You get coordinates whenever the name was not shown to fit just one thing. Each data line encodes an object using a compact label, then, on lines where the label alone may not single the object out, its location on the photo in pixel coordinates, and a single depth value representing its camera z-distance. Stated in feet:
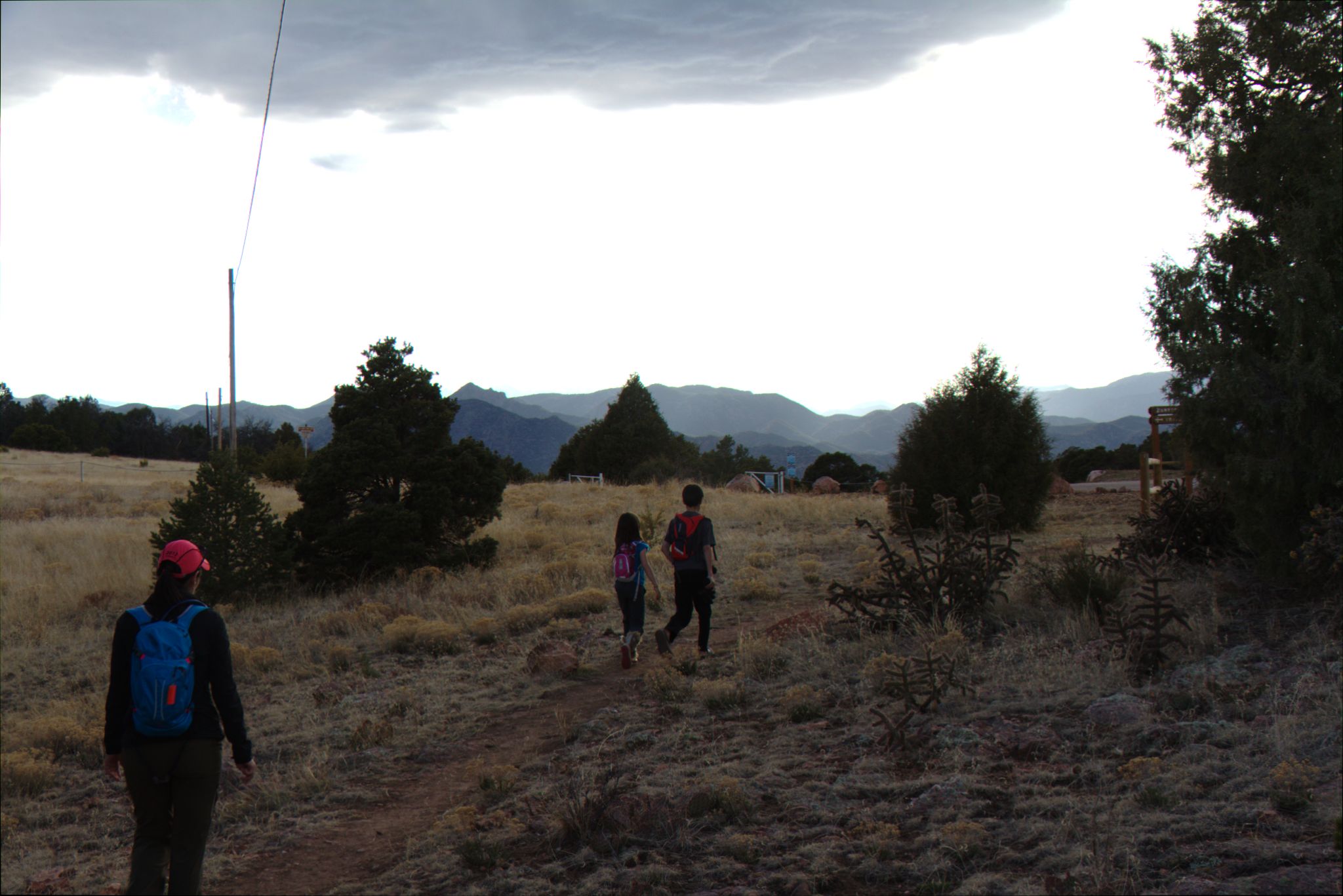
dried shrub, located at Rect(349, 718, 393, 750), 23.95
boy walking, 28.73
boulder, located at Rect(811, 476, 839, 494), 116.67
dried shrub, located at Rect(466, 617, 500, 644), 35.70
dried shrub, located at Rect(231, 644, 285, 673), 32.45
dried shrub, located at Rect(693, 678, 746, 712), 23.94
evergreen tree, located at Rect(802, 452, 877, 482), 164.55
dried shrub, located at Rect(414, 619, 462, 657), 34.22
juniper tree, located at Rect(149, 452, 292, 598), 43.88
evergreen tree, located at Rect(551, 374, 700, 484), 147.95
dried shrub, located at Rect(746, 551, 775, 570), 47.75
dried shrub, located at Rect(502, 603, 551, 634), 37.04
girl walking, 29.53
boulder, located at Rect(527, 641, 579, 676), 29.50
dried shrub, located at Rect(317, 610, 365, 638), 37.83
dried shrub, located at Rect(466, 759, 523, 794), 19.79
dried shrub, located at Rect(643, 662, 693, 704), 25.25
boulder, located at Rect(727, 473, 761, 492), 106.11
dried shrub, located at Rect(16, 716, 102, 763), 25.31
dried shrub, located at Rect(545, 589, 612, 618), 39.04
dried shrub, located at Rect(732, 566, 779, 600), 39.73
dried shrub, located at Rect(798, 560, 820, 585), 42.93
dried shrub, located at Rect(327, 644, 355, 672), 32.81
